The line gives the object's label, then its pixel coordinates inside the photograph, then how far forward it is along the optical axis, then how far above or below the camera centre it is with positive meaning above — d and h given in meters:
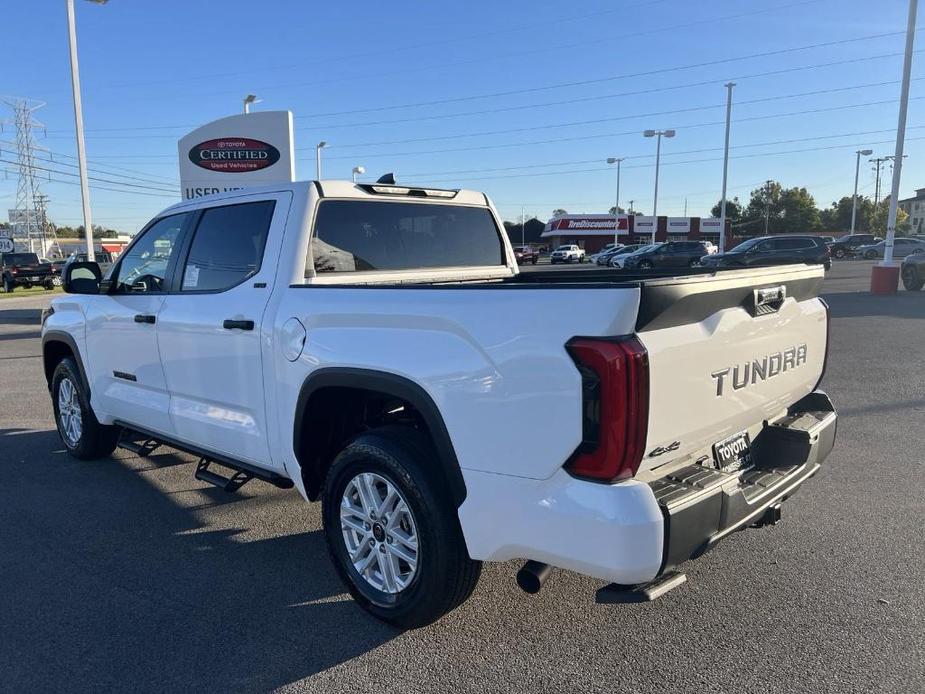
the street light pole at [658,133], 51.09 +7.42
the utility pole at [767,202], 96.00 +4.53
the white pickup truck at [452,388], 2.29 -0.63
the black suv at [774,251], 28.05 -0.73
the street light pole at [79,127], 18.02 +2.91
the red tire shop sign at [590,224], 71.19 +1.01
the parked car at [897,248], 41.92 -0.96
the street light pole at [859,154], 70.89 +8.31
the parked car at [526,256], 51.12 -1.60
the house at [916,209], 102.79 +3.99
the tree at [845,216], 98.19 +2.58
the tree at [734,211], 109.49 +3.70
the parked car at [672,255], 36.03 -1.11
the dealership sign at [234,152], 17.08 +2.04
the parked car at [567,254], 52.84 -1.59
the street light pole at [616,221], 67.66 +1.29
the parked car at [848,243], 50.41 -0.68
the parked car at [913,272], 19.94 -1.11
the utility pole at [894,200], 18.05 +0.93
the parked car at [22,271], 31.42 -1.68
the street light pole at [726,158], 40.65 +4.64
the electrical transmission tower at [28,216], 72.25 +2.16
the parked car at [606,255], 47.66 -1.54
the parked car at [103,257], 41.86 -1.42
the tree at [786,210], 98.19 +3.50
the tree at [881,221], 94.69 +1.77
